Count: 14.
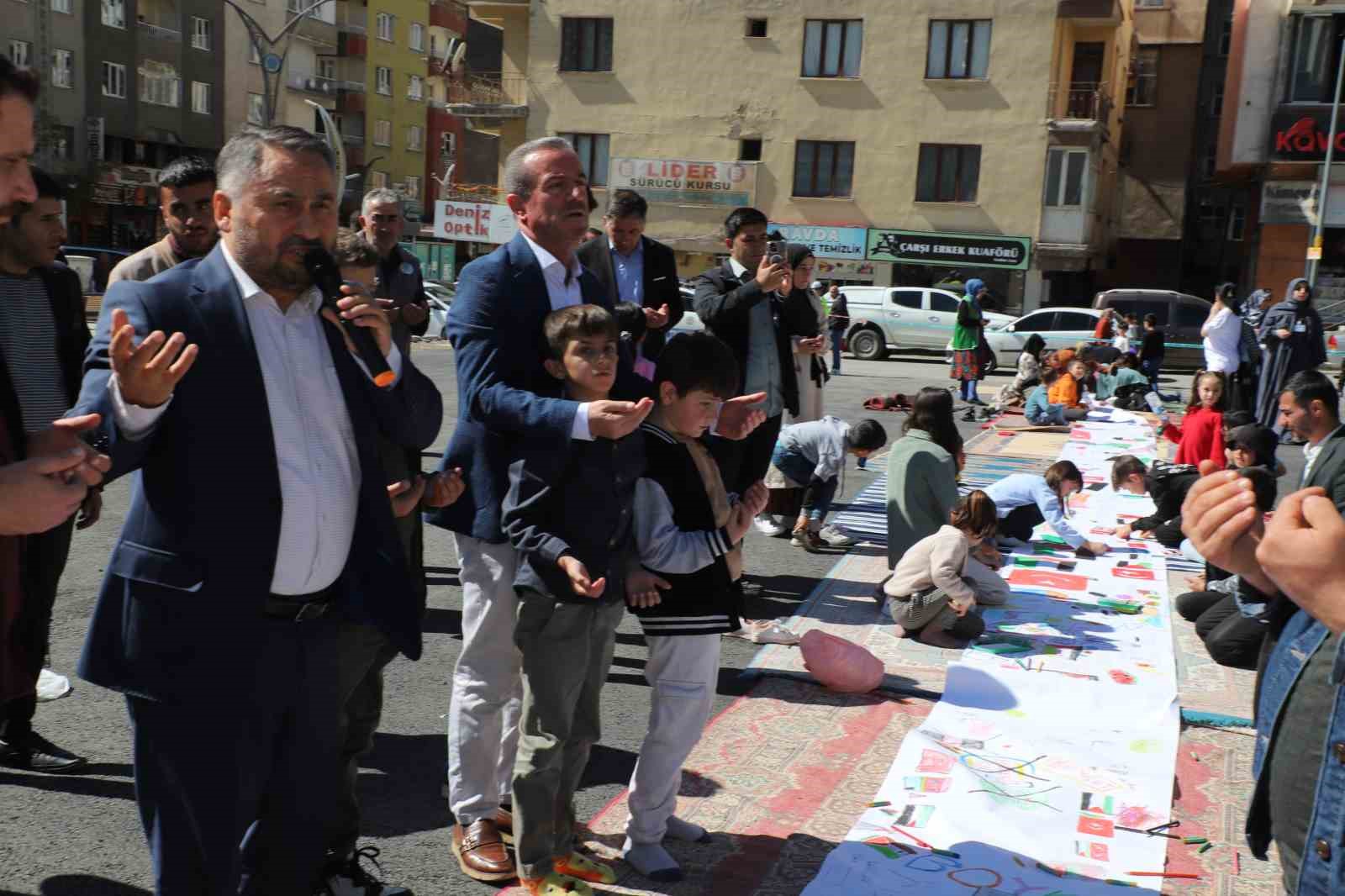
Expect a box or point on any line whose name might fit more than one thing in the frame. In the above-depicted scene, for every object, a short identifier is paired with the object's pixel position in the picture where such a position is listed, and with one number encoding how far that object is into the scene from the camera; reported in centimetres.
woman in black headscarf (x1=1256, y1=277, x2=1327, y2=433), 1413
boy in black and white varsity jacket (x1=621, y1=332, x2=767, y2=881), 376
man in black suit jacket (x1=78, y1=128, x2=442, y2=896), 260
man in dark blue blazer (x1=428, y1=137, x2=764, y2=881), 367
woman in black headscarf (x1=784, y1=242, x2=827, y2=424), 762
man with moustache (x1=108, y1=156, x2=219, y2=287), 466
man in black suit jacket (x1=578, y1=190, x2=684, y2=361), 609
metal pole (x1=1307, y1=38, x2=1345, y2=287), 2897
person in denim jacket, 202
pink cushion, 546
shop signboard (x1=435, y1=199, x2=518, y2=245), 3672
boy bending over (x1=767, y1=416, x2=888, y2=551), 833
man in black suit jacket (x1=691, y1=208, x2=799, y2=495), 680
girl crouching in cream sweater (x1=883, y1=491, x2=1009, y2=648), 623
